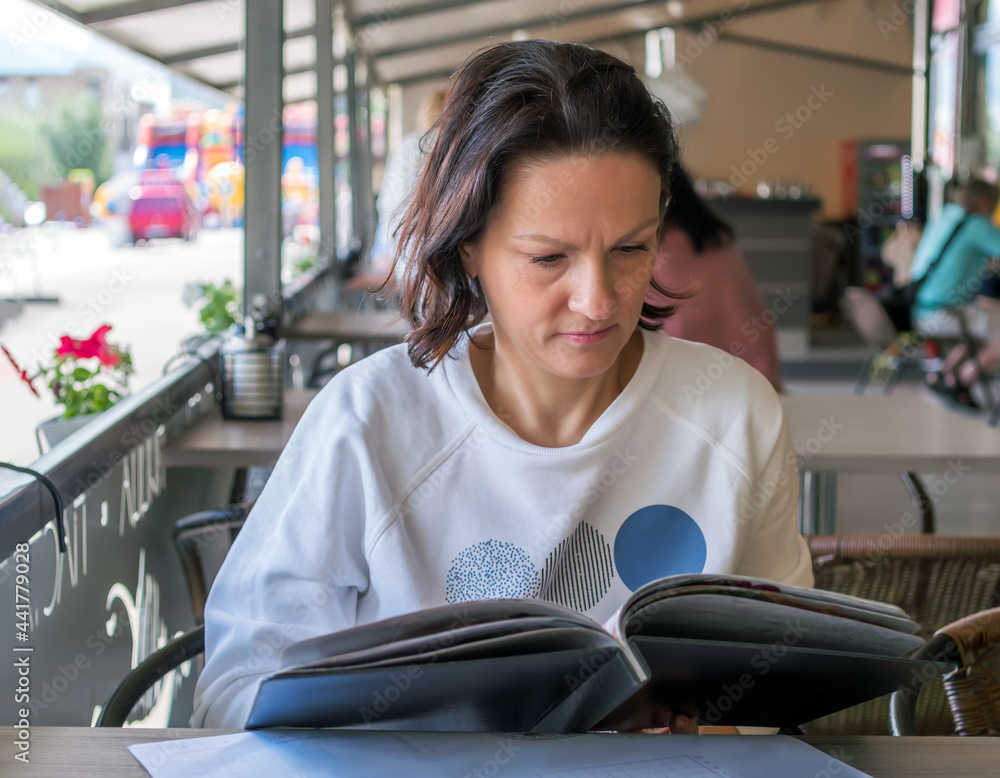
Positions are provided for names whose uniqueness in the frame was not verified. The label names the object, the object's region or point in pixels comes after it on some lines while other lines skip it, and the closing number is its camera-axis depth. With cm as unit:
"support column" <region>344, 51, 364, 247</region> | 741
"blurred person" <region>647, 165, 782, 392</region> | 269
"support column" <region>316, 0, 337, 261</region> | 561
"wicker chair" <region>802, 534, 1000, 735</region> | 146
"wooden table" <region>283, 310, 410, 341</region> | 375
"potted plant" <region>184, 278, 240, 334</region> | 312
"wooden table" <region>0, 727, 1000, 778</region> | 79
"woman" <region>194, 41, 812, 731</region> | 110
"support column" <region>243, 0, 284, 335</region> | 343
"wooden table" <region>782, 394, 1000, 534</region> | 213
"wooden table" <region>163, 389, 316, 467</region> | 211
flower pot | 170
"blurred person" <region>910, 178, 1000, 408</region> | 588
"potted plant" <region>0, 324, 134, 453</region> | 181
